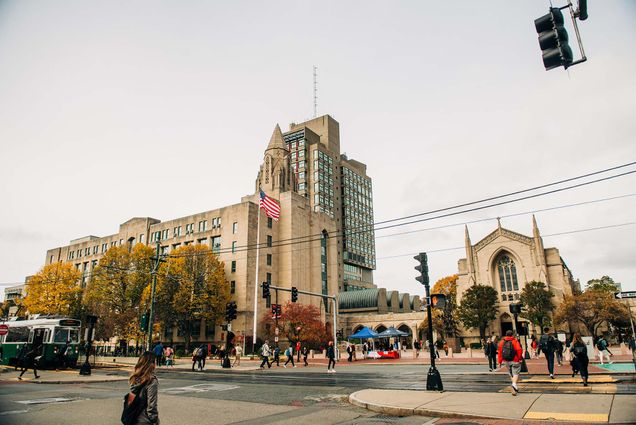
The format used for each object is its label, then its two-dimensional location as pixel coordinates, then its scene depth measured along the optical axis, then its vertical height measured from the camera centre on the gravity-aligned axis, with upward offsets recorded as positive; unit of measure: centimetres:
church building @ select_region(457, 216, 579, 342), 6469 +973
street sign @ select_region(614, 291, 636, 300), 1601 +123
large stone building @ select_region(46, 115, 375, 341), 6009 +1642
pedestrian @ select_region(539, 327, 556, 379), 1632 -71
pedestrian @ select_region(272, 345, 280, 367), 3100 -123
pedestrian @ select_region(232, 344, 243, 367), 3295 -136
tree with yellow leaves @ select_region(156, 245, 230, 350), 5053 +606
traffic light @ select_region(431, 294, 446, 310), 1434 +108
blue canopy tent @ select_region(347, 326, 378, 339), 4284 +12
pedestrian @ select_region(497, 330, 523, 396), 1174 -64
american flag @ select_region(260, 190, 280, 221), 4762 +1446
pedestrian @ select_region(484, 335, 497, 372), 2074 -101
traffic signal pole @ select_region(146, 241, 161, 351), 2717 +149
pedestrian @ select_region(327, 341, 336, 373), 2385 -105
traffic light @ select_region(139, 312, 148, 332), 2672 +118
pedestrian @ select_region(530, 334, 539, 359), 3653 -126
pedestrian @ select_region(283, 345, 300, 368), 3011 -112
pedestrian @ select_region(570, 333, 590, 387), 1314 -77
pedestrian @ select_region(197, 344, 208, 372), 2788 -109
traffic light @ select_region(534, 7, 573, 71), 667 +440
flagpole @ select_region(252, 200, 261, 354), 5359 +782
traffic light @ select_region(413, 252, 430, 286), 1431 +215
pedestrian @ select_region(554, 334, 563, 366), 1972 -116
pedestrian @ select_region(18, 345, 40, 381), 1839 -47
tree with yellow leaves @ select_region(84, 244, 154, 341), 4906 +620
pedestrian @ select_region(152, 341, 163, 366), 2924 -67
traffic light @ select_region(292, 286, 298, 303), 3173 +318
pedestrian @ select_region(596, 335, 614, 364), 2311 -90
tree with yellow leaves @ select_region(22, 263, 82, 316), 5700 +691
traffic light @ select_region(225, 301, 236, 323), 3131 +199
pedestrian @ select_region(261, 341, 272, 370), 2838 -97
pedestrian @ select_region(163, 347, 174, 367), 3250 -113
